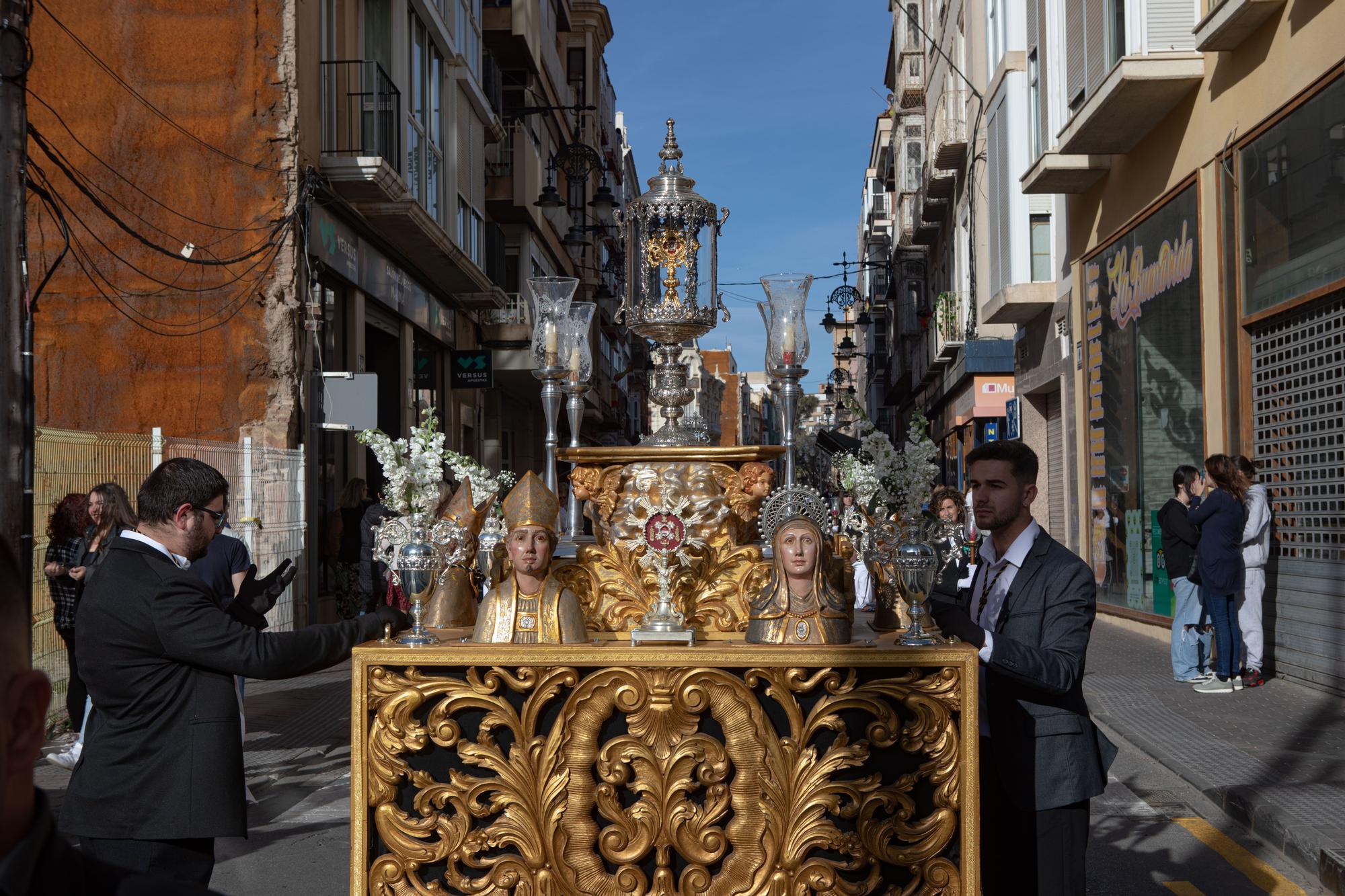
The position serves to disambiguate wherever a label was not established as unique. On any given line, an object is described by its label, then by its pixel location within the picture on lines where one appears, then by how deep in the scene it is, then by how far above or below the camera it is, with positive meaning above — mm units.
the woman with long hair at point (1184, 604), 11211 -1208
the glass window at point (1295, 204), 10109 +2151
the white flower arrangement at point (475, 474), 6078 -10
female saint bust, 4191 -421
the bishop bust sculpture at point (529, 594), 4375 -415
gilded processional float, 3896 -850
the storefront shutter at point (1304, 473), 10266 -101
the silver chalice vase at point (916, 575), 3945 -330
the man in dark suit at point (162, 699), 3625 -628
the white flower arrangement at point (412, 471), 5309 +11
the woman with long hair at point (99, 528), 8258 -322
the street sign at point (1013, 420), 23984 +842
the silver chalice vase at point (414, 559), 4242 -284
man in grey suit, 3643 -650
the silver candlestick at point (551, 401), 5891 +321
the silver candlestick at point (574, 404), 6008 +311
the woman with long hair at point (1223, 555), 10508 -748
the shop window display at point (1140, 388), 13945 +894
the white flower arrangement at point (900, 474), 5199 -29
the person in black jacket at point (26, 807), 1379 -355
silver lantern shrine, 5656 +859
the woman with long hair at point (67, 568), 8211 -584
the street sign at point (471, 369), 23500 +1858
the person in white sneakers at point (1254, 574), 10656 -924
